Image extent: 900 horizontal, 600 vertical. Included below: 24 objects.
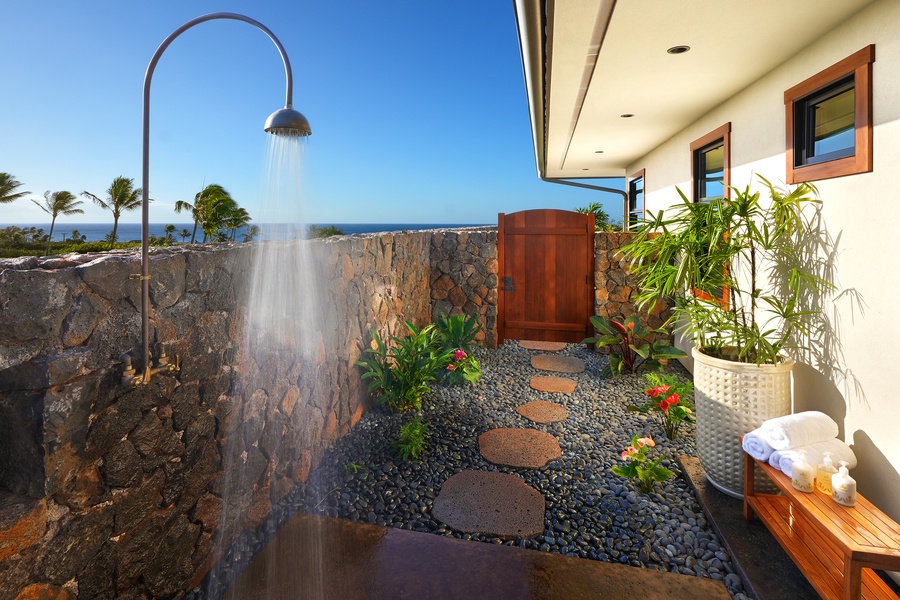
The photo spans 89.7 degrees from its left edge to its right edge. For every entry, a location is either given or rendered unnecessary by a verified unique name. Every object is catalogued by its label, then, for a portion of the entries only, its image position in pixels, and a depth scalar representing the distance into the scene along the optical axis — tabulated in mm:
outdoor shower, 1479
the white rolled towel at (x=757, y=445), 2029
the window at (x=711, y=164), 3707
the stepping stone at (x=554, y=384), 4250
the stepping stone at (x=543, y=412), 3591
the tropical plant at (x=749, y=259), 2531
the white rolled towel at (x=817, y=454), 1920
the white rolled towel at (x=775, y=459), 1966
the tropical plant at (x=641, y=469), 2531
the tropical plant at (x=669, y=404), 3203
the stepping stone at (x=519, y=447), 2914
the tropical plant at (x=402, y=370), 3486
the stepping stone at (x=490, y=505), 2254
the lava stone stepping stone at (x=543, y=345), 5637
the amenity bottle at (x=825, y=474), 1838
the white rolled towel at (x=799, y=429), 1993
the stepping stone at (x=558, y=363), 4880
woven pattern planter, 2354
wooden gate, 5520
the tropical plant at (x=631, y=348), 4527
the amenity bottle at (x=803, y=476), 1820
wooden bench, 1461
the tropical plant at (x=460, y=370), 4273
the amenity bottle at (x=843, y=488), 1718
